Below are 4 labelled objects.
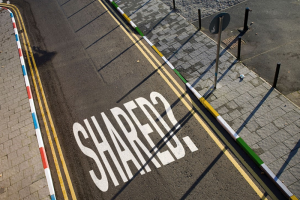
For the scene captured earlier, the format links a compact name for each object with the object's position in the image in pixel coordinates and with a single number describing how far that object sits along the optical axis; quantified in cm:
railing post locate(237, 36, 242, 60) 1030
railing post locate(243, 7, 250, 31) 1152
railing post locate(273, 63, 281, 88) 878
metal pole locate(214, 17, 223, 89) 795
